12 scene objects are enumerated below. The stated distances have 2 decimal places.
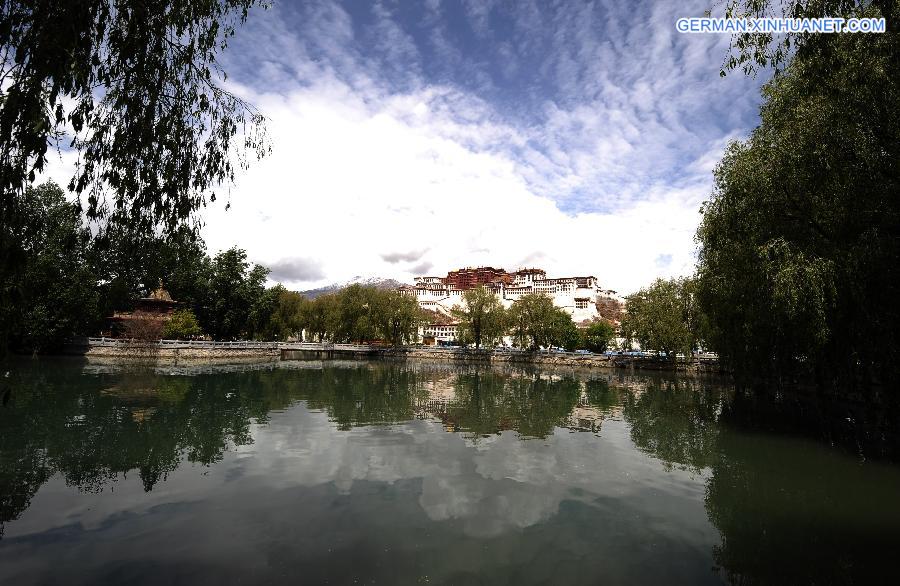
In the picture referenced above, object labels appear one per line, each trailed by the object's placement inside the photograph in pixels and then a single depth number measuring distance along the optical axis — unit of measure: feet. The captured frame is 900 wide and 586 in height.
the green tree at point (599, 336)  339.77
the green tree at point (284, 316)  285.23
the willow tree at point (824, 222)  41.83
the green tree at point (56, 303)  155.84
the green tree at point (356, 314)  277.23
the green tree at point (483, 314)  260.01
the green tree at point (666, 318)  184.65
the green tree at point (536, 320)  254.47
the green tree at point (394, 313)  277.44
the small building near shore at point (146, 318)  182.50
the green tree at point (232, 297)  226.58
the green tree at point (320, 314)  290.56
